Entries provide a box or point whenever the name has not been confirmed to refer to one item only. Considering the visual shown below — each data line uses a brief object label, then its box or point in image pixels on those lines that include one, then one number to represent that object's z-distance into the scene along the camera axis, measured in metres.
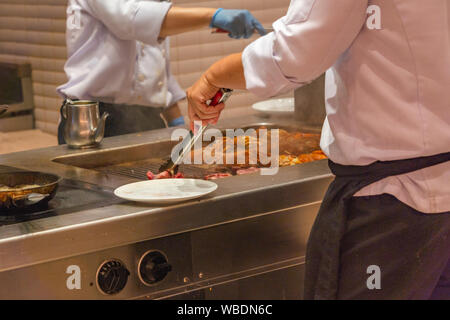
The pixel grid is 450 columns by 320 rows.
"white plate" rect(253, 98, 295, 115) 2.91
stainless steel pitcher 2.35
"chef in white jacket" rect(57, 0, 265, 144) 2.71
